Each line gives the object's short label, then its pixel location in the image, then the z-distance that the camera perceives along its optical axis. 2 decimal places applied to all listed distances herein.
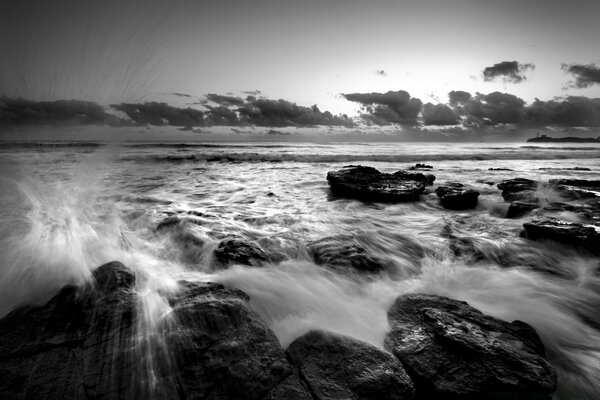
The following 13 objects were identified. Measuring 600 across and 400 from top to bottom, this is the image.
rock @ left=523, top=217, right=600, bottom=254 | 4.95
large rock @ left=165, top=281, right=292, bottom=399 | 1.98
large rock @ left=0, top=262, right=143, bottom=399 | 1.88
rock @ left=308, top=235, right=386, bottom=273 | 4.27
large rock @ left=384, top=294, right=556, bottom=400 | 2.15
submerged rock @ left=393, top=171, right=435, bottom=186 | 10.89
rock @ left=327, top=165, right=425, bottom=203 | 8.92
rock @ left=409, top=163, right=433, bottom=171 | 17.77
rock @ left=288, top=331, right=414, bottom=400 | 2.05
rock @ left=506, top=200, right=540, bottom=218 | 7.18
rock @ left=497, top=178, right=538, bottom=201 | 8.41
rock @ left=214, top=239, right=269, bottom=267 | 4.24
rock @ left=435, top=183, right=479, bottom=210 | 8.26
